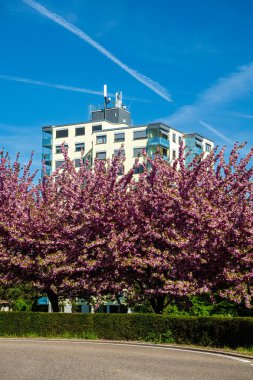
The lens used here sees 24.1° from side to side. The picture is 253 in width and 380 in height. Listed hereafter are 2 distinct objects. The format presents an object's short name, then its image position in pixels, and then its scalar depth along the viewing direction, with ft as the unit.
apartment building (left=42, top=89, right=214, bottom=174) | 293.43
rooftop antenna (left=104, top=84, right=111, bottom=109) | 338.42
